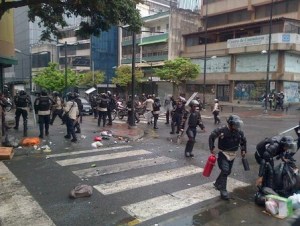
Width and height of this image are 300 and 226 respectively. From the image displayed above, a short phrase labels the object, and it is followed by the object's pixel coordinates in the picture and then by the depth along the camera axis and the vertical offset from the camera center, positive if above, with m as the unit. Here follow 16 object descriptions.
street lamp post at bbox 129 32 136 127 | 14.72 +0.19
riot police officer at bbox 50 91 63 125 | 15.80 -1.19
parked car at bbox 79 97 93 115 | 25.70 -2.12
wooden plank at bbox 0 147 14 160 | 8.92 -2.00
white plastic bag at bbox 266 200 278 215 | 5.40 -1.99
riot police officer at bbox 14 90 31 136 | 12.52 -0.94
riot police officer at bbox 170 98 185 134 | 13.91 -1.23
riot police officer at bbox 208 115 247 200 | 6.30 -1.14
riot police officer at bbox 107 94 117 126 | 16.68 -1.24
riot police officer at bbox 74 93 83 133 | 12.76 -1.62
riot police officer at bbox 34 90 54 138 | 11.83 -0.94
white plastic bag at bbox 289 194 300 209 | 5.00 -1.76
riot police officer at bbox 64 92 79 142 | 11.76 -1.18
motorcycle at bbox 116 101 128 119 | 20.77 -1.84
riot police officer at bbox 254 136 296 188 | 5.78 -1.17
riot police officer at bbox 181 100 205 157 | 9.89 -1.22
